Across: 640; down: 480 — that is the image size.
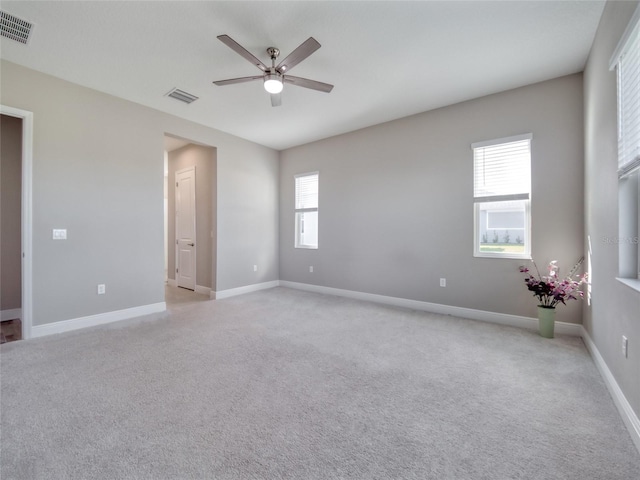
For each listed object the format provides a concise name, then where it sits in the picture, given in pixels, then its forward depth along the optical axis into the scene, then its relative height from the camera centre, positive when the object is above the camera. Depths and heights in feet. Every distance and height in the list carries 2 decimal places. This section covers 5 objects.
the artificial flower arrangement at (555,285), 9.70 -1.65
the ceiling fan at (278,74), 7.59 +5.11
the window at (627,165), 5.62 +1.56
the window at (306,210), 18.31 +1.98
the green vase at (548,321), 10.05 -2.97
